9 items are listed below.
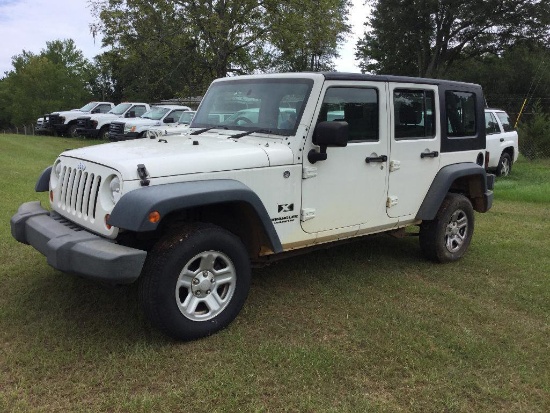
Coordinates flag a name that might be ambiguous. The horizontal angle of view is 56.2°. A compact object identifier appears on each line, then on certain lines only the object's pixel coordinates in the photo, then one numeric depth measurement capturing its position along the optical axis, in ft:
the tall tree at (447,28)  98.58
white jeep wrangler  10.88
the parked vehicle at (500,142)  40.57
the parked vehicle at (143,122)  59.72
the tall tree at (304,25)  76.28
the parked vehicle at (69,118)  76.79
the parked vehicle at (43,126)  81.35
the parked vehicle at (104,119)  69.46
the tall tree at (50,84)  169.78
